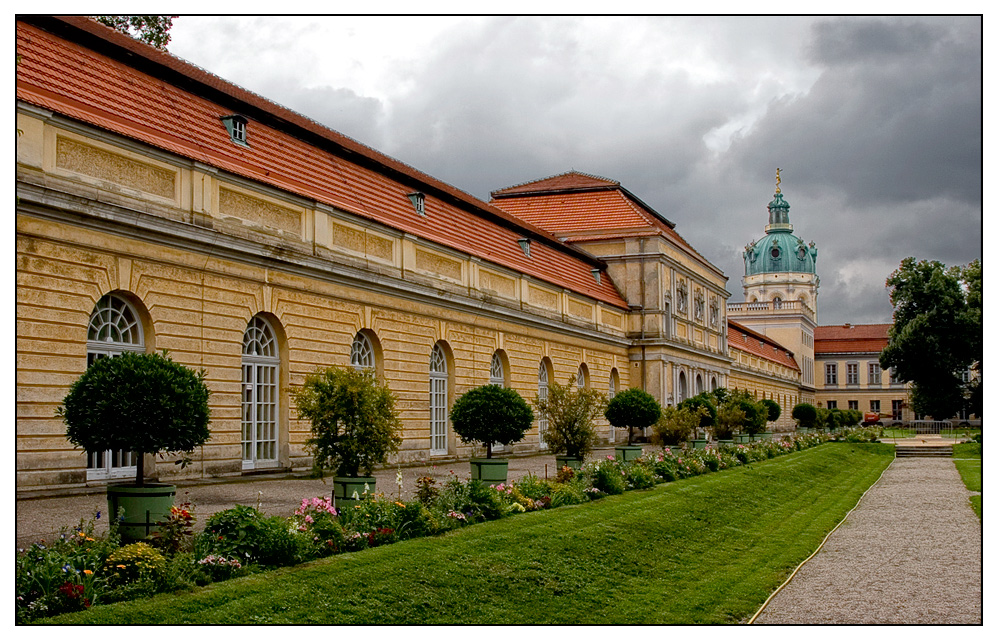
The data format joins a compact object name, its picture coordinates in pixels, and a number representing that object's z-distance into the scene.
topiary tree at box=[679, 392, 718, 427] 34.41
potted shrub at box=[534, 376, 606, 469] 20.92
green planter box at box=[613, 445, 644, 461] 25.88
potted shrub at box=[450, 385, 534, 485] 18.56
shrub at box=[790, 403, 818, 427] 60.06
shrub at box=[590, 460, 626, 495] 17.98
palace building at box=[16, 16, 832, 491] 14.76
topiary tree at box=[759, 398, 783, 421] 52.78
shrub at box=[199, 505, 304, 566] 9.37
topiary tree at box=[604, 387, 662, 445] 27.70
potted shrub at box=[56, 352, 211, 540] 10.23
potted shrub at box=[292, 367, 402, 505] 13.92
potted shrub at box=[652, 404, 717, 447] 28.77
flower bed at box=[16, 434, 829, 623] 7.80
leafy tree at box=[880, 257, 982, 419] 57.56
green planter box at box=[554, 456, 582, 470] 20.75
